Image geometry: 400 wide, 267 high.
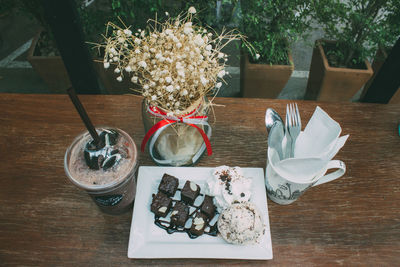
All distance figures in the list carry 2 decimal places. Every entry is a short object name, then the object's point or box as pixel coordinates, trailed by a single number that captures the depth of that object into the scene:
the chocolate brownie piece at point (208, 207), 0.94
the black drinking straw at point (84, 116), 0.72
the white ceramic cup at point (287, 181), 0.85
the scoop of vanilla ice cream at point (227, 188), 0.94
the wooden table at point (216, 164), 0.92
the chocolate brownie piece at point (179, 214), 0.93
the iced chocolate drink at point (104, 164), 0.82
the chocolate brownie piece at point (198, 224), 0.91
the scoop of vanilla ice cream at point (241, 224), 0.86
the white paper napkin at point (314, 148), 0.82
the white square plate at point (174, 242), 0.89
